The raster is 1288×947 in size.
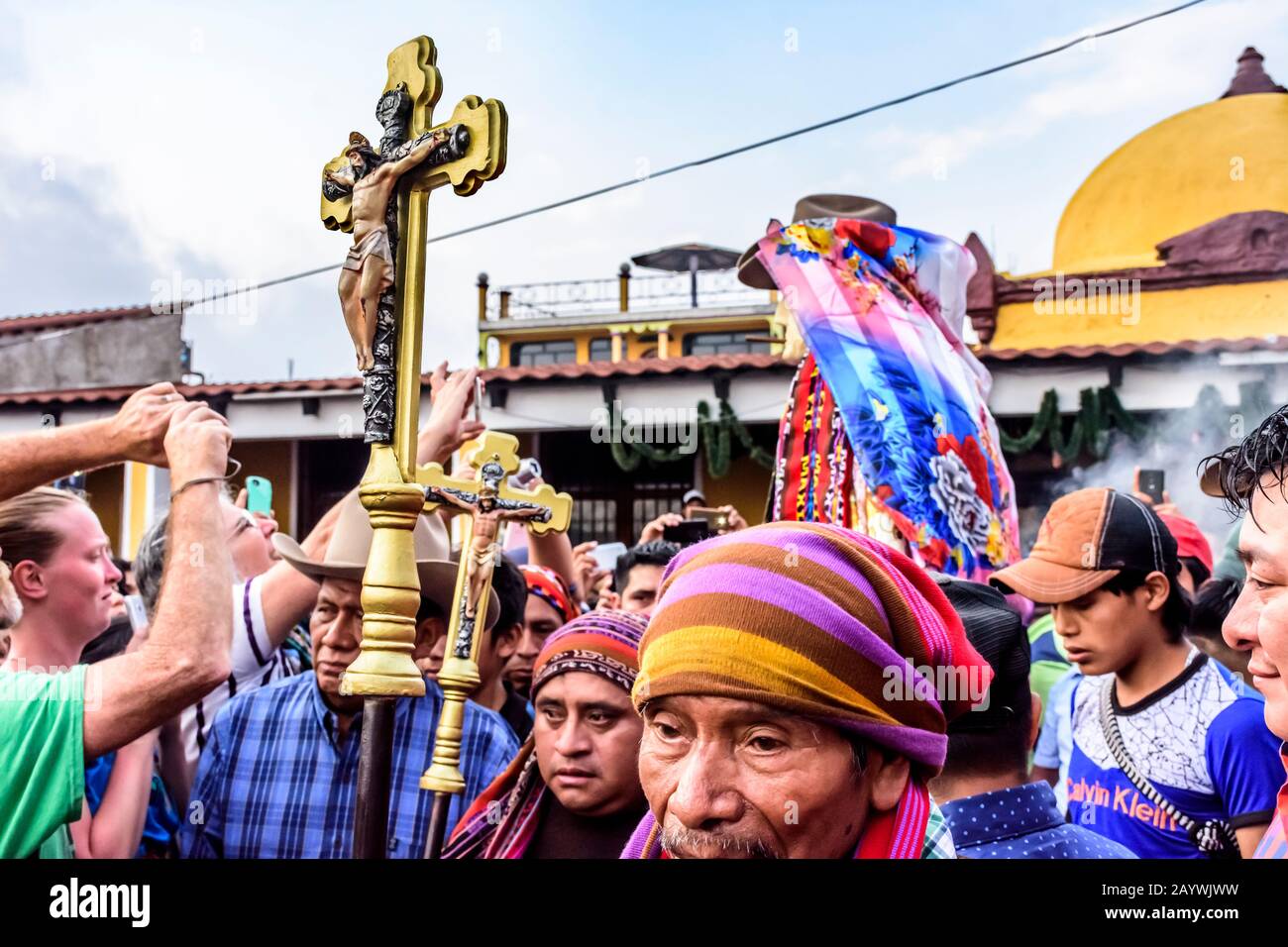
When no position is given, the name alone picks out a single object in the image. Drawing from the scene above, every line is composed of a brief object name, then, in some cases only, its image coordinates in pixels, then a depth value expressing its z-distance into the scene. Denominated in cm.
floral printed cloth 334
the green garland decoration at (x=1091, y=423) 848
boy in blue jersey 258
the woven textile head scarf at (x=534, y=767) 238
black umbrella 786
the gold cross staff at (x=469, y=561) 212
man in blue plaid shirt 268
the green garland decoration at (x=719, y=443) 897
